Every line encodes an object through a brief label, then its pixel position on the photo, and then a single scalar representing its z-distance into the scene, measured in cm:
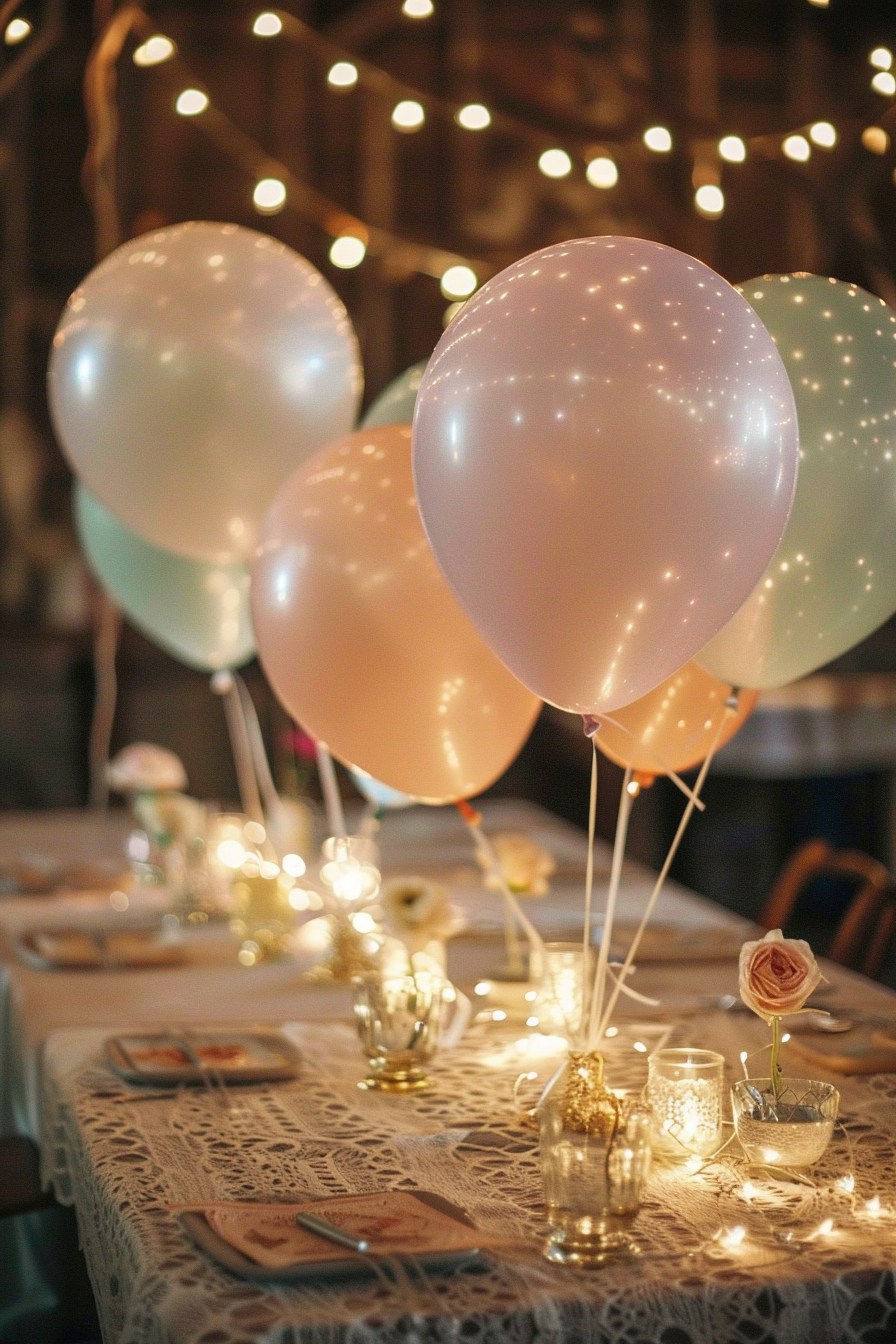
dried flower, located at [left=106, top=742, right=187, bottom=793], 311
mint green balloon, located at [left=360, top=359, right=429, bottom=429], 230
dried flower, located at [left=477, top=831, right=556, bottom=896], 264
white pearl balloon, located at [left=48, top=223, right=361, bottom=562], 240
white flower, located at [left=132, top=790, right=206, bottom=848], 295
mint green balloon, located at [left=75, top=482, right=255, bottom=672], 311
